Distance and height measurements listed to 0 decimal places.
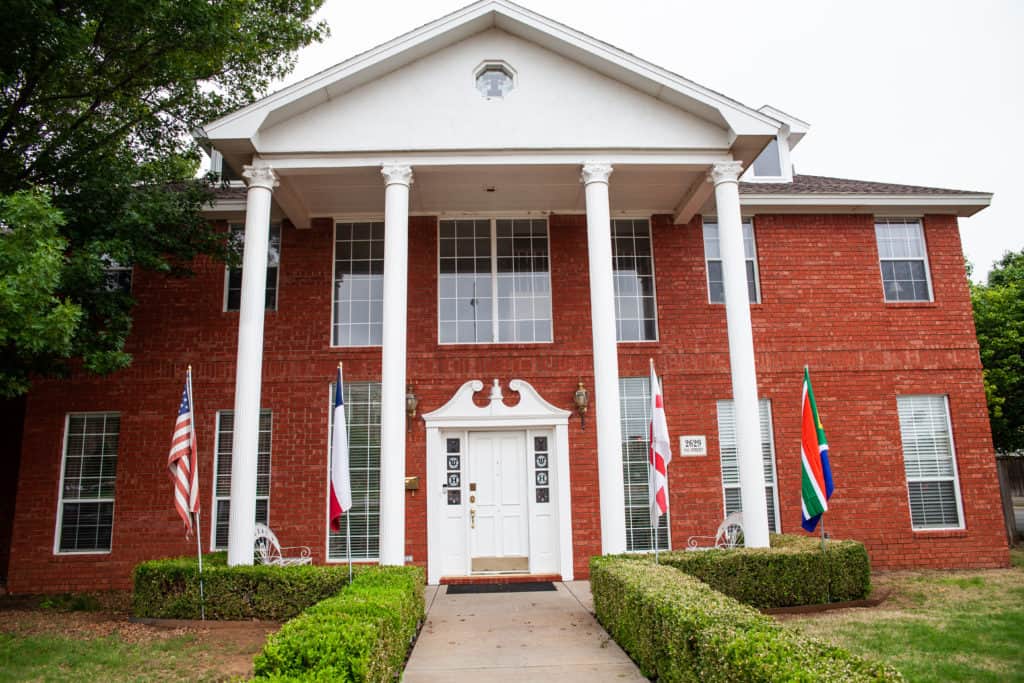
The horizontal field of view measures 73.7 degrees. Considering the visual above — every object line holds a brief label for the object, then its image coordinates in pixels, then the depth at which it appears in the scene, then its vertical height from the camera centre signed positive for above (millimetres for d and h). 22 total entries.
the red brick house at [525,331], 10070 +2427
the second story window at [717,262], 12391 +3705
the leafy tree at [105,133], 8742 +5192
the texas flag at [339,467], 8141 +131
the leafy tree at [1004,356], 17422 +2675
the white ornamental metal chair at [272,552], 10492 -1127
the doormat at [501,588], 10156 -1693
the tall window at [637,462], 11500 +137
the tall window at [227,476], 11297 +69
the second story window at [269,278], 12094 +3552
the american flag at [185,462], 8453 +251
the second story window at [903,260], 12570 +3698
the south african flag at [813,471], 8717 -67
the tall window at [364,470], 11312 +117
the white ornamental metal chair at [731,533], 10953 -1035
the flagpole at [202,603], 8336 -1454
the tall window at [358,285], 12031 +3385
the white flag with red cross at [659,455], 8398 +178
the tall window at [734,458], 11625 +162
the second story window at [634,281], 12195 +3385
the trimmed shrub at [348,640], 4535 -1148
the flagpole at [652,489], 8471 -243
